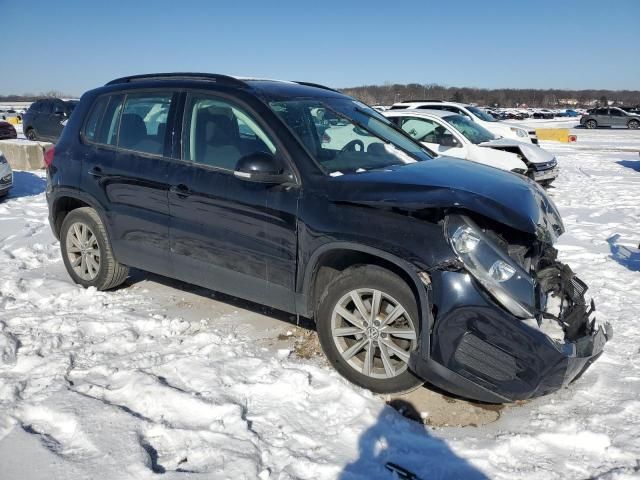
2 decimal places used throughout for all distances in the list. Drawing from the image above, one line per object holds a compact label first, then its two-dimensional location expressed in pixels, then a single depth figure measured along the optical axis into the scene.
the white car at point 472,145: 10.21
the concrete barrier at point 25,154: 13.09
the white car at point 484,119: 13.62
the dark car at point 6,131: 19.88
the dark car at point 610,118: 38.72
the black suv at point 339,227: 2.96
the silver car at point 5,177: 9.39
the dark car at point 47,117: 20.14
